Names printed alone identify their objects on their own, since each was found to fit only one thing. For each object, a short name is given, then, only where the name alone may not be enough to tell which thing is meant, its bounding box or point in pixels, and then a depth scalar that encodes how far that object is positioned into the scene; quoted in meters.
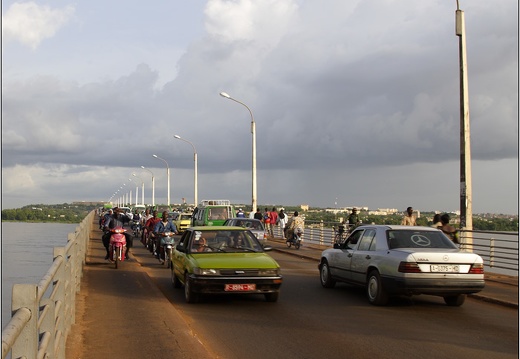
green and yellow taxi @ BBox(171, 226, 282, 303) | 11.62
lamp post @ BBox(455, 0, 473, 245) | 17.77
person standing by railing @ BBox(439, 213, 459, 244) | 15.68
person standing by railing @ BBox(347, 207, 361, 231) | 27.02
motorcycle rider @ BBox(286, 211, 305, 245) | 28.61
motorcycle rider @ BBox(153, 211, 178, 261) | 20.69
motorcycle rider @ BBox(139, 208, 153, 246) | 31.40
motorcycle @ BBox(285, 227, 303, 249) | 28.52
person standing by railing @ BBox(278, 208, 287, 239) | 36.22
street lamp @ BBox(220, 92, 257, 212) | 40.53
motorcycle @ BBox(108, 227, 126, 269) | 18.72
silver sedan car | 11.21
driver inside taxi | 12.86
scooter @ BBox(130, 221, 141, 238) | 41.76
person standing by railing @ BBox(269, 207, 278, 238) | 38.88
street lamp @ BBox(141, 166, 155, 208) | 99.30
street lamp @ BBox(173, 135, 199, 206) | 59.91
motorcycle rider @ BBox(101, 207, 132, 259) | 19.30
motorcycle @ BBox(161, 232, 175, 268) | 19.81
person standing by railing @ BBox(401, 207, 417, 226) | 19.25
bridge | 3.98
